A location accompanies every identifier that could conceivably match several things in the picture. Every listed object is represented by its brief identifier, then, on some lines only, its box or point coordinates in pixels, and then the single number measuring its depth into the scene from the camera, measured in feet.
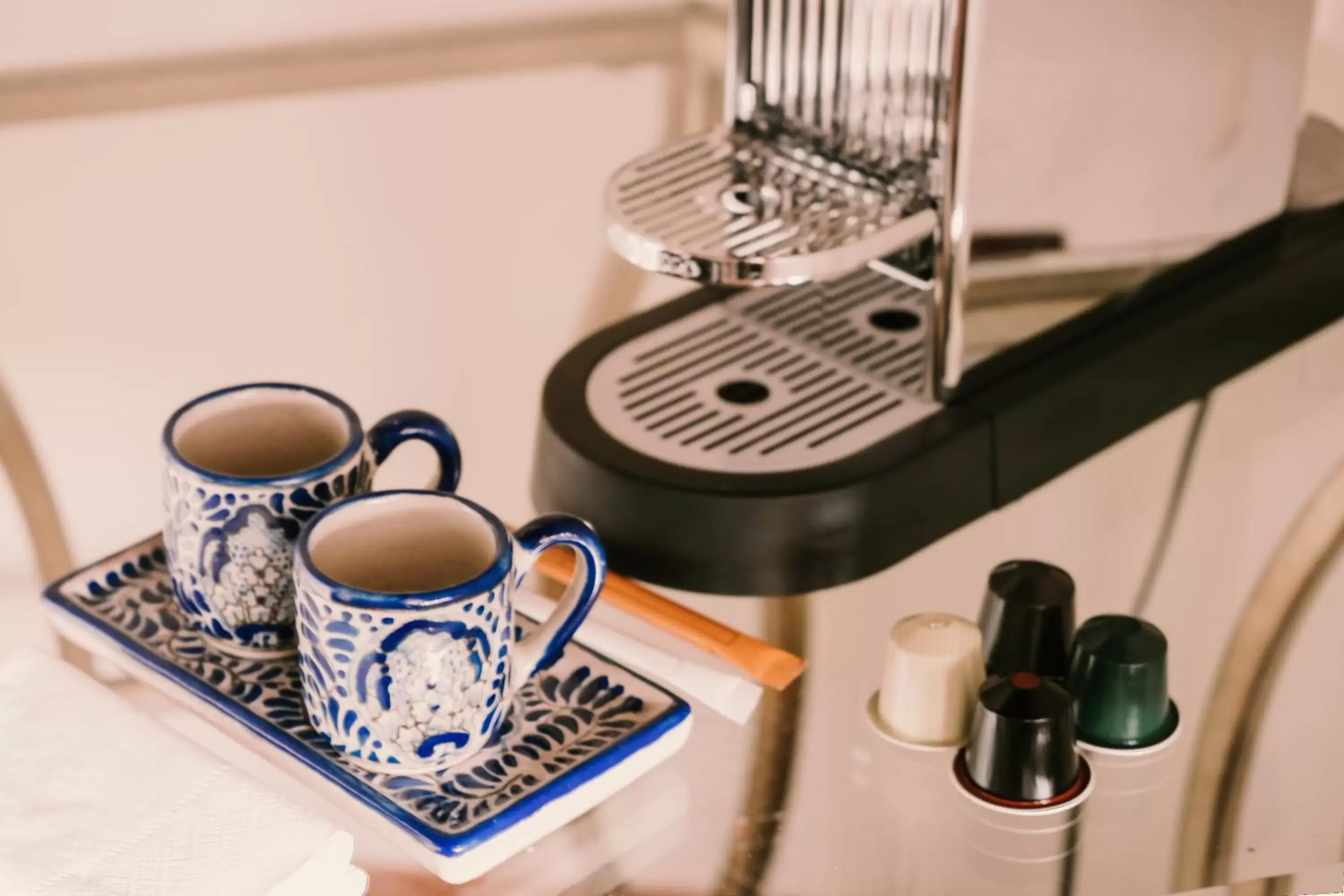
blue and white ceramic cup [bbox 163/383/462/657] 3.28
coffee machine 3.47
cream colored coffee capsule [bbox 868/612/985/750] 3.33
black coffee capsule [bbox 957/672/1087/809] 3.24
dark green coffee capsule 3.33
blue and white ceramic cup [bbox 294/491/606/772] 3.14
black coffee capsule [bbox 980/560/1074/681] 3.38
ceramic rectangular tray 3.17
